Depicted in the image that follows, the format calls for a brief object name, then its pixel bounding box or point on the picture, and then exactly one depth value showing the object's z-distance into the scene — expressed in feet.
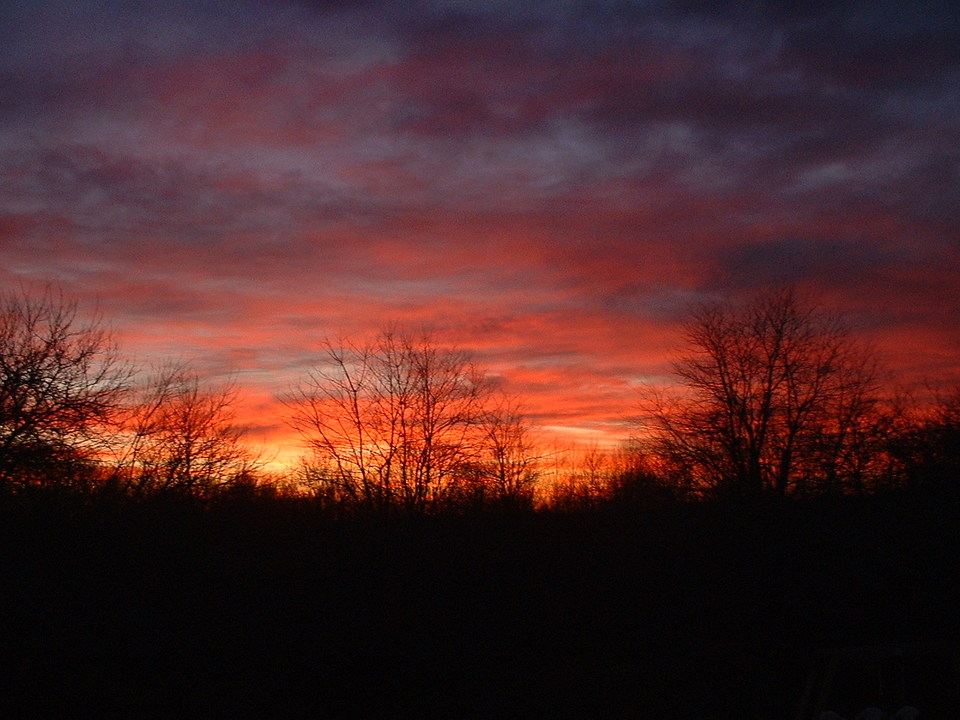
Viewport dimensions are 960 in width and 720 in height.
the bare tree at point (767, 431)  92.79
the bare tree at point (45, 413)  72.54
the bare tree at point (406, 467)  66.90
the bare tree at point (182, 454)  84.48
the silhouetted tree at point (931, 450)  74.15
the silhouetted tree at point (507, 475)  68.11
